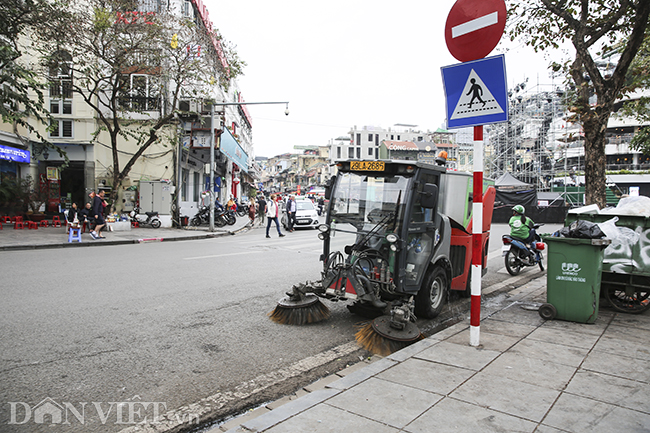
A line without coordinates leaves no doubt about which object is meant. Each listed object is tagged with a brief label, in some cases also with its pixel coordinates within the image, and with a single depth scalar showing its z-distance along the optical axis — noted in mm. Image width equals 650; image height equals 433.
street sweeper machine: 5133
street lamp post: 20117
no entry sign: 4145
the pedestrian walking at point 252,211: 27752
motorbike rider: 10126
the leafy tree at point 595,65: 6988
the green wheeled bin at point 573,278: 5168
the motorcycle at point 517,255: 9914
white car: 22594
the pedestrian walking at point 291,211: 21109
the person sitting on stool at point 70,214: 17452
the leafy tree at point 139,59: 16562
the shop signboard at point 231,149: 23986
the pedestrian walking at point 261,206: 26492
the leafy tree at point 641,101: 8656
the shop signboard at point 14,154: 17481
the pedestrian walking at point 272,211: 17250
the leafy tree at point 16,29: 8781
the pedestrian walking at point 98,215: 15219
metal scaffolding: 39938
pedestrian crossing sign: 4203
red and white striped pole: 4293
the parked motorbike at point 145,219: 20281
